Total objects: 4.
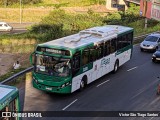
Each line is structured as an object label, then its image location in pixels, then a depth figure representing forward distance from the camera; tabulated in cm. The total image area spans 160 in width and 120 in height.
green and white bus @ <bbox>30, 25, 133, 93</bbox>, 2017
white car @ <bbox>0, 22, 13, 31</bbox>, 5861
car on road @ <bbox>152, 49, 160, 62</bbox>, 2922
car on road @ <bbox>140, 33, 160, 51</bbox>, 3366
